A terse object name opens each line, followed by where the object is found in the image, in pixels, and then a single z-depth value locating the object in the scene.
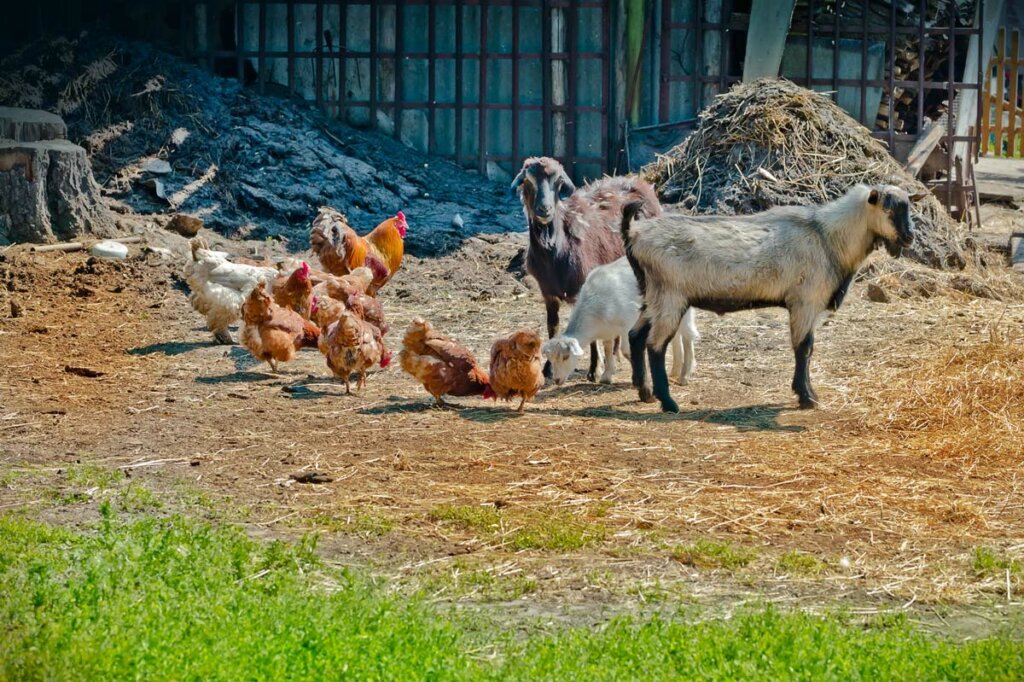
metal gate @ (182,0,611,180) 19.33
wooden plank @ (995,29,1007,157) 26.97
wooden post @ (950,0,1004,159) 20.02
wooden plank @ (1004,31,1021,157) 27.09
